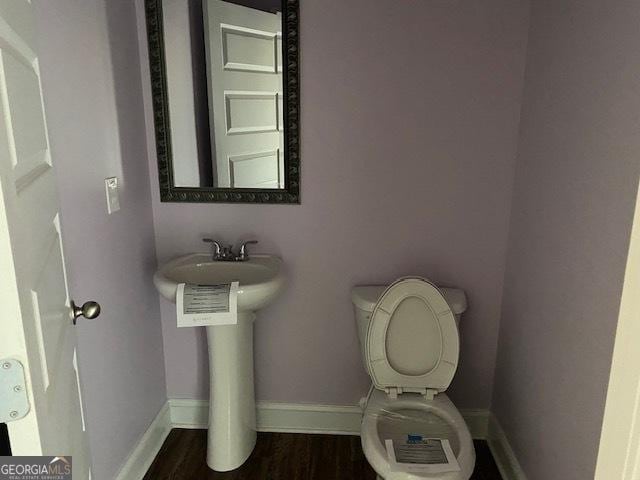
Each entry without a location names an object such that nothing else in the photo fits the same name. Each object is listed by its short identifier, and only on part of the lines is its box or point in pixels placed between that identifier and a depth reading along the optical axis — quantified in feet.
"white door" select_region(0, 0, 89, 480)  2.50
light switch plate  5.57
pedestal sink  6.38
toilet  5.95
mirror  6.24
